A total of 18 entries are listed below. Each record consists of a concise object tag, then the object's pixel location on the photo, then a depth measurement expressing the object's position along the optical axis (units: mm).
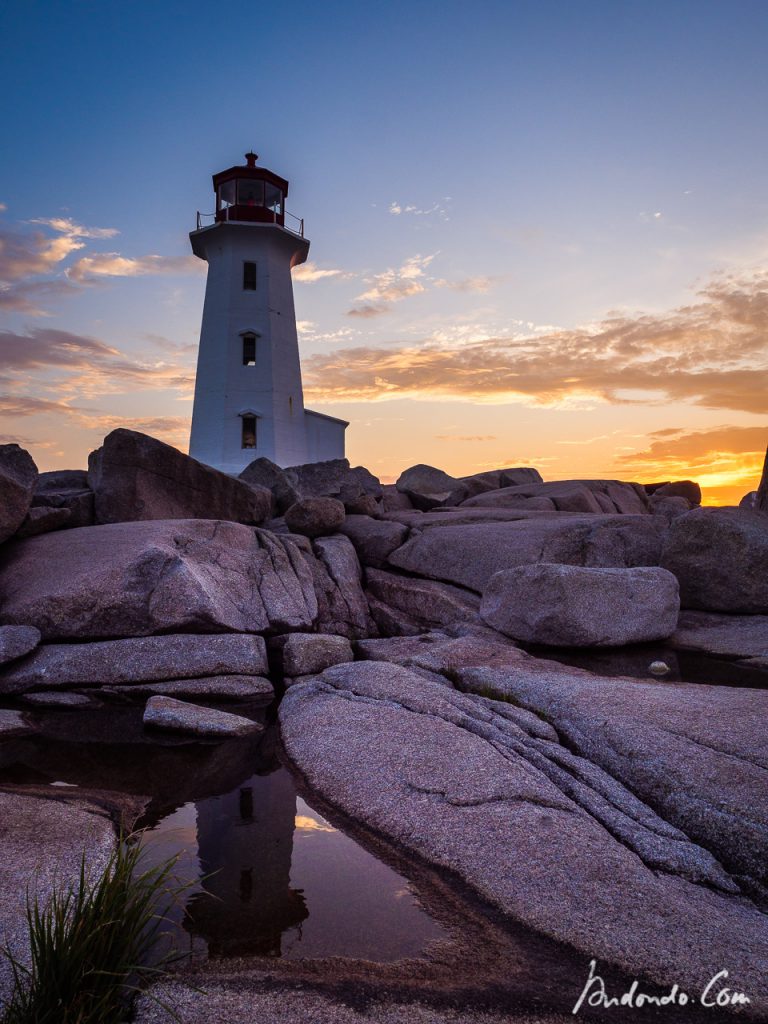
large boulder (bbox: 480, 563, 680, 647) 12258
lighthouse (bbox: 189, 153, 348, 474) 35125
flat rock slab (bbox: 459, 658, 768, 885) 6004
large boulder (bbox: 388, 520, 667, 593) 15594
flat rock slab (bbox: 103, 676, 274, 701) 10562
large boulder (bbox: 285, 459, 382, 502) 21484
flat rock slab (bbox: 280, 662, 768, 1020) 4570
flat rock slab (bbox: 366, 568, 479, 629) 14836
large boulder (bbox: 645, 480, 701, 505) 37956
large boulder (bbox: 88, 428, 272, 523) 15664
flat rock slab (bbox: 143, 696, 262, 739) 9117
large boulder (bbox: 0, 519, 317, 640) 11539
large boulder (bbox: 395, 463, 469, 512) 29111
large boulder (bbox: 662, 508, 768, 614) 13922
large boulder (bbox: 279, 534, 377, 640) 15109
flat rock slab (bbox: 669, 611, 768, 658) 12430
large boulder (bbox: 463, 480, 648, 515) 22933
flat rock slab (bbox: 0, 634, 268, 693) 10688
